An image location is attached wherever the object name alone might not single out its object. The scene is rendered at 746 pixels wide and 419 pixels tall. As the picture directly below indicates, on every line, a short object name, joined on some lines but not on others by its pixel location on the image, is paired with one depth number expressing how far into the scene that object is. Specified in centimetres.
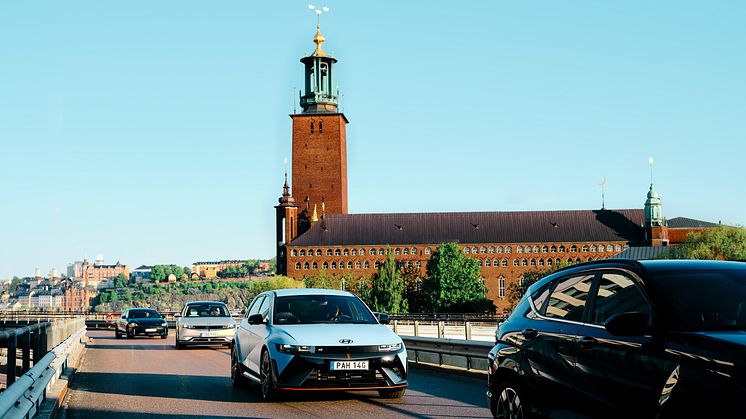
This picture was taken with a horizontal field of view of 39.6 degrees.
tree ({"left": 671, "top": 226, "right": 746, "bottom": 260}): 10406
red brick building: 14525
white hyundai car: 1258
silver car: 2792
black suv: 589
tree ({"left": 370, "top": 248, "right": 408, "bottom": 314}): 12681
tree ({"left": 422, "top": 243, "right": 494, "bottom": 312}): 12988
